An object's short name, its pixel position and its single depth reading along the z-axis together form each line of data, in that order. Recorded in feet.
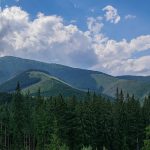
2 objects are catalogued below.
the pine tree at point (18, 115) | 367.45
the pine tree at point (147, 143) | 159.94
